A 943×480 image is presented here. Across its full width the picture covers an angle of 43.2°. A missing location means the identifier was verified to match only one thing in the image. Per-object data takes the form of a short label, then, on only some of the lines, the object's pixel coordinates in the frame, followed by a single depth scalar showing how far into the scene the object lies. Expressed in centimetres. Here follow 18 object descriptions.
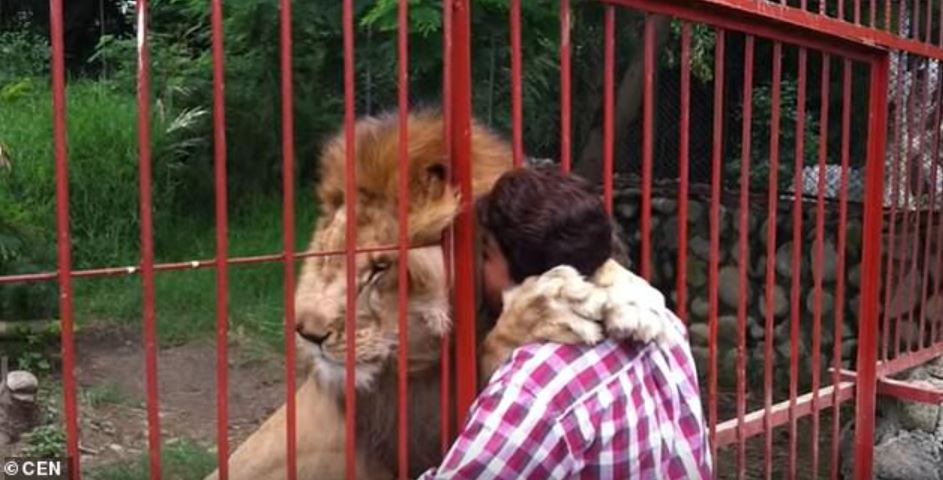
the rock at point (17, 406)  505
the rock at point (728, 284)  765
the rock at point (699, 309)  785
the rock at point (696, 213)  775
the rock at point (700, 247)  784
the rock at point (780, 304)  756
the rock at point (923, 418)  432
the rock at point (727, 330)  765
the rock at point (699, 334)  762
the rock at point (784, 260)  751
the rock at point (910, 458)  428
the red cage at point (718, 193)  204
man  176
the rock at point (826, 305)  728
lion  256
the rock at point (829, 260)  720
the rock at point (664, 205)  780
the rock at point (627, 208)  777
